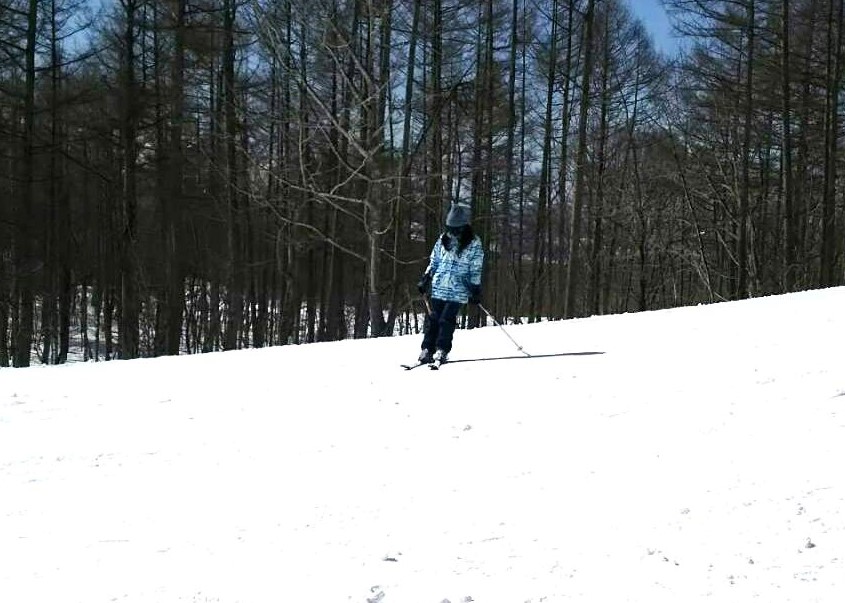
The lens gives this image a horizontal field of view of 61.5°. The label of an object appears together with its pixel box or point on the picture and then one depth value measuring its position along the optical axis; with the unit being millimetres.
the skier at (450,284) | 8172
